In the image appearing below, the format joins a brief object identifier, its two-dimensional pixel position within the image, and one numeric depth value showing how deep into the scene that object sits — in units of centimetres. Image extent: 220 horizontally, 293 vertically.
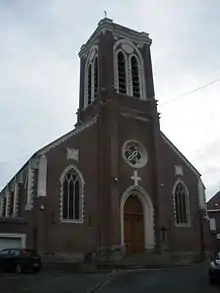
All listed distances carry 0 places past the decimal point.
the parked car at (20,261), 1511
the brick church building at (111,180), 1944
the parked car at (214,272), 1083
